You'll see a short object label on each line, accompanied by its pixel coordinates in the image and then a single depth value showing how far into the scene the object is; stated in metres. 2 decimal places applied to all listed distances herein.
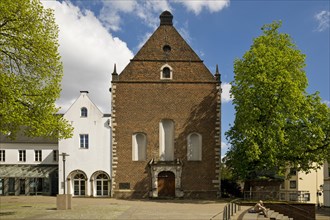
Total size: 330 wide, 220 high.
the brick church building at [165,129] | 33.31
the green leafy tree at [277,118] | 27.98
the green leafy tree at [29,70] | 17.08
